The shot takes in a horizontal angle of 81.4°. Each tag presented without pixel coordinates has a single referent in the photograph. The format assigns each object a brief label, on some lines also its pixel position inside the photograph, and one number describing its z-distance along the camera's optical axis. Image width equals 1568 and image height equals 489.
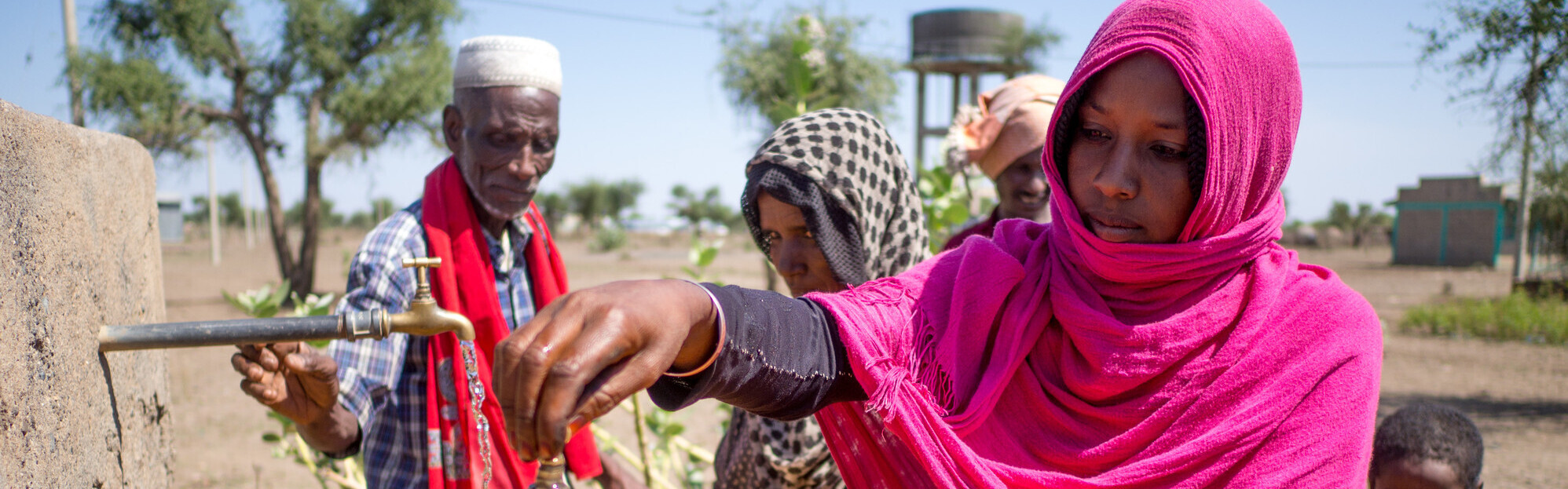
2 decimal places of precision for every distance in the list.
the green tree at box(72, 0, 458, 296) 13.91
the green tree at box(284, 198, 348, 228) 52.44
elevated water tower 15.06
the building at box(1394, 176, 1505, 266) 25.12
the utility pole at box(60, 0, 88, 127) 10.18
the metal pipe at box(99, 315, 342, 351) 1.08
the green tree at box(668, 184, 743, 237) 51.94
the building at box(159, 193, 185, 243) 39.50
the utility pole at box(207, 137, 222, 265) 24.08
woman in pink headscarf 1.19
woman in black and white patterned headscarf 1.81
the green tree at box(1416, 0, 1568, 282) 6.86
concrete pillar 1.06
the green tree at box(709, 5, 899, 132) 14.74
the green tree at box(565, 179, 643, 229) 50.75
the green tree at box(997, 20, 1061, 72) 15.63
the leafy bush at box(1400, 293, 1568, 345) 11.16
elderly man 2.07
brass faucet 1.13
